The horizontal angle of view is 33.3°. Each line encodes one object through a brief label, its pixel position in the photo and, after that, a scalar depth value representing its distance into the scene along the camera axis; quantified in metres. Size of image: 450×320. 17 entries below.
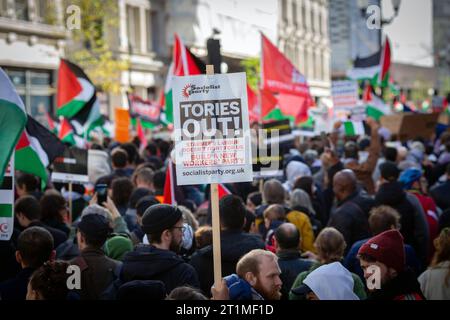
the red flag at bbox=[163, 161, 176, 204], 7.54
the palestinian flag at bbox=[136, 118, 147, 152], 16.84
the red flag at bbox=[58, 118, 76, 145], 11.70
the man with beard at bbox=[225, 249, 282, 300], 4.60
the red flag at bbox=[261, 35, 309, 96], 12.13
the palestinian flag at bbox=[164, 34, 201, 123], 9.52
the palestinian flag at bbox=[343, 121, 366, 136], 12.48
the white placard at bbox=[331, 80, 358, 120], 13.65
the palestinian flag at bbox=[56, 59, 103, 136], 11.29
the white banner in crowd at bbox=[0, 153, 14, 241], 5.48
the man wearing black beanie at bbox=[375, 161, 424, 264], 7.72
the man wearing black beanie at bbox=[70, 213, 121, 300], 5.43
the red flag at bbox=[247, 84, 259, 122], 15.73
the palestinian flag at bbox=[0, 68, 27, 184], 5.39
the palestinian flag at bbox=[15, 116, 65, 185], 7.14
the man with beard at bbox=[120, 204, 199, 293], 4.84
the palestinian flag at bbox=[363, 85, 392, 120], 16.19
